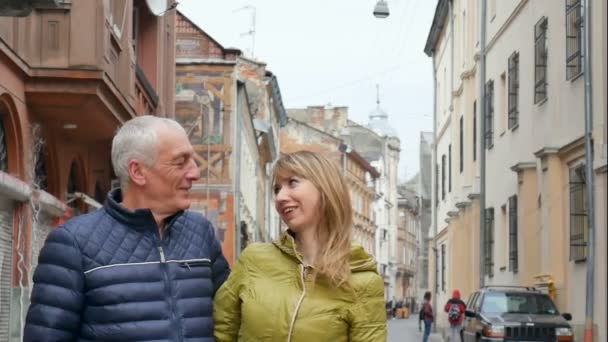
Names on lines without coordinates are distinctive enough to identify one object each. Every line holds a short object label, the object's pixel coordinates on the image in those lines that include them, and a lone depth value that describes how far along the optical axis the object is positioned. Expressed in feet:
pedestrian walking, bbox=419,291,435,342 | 133.80
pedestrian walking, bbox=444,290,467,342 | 106.93
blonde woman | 14.70
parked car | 73.46
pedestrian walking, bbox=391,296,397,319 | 335.18
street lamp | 113.00
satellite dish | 64.00
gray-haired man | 14.83
